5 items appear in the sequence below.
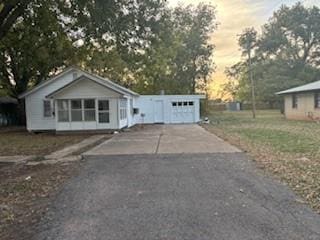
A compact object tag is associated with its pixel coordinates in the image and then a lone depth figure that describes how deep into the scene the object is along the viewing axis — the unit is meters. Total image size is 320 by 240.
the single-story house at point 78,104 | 13.95
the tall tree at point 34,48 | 8.95
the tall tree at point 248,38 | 31.41
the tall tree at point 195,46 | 27.34
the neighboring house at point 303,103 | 18.66
